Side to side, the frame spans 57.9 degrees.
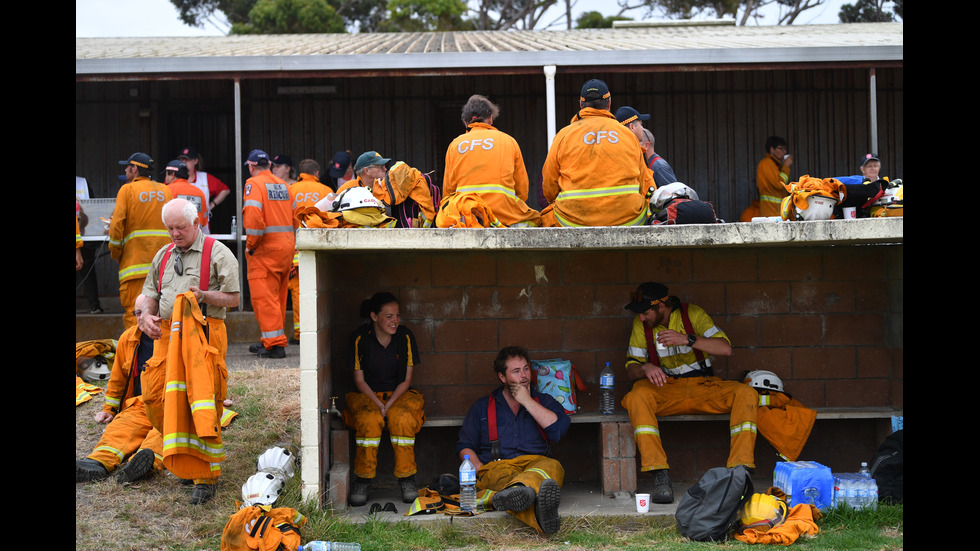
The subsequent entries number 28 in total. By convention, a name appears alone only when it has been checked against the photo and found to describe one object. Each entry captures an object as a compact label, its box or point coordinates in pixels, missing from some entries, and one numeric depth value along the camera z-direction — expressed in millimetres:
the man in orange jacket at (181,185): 9227
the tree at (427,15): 24609
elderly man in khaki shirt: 6184
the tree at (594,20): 26609
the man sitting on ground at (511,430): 6121
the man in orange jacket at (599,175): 6348
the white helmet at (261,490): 5773
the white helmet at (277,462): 6191
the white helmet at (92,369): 8367
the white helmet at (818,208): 5973
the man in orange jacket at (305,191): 9461
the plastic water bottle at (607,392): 6738
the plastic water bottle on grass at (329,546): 5094
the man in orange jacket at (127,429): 6383
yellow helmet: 5539
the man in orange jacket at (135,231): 8578
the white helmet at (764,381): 6781
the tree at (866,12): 28953
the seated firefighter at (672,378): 6281
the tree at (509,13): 28312
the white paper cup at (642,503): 5926
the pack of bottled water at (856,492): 6000
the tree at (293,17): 24047
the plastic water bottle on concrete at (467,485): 5914
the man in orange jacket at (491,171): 6699
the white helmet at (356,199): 6199
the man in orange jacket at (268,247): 9070
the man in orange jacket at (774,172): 11016
